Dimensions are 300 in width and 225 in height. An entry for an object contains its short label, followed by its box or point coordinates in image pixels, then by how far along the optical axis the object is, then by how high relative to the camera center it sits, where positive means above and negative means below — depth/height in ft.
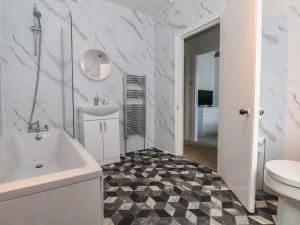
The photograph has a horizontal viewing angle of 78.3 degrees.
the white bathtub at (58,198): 2.84 -1.54
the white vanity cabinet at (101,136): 8.13 -1.36
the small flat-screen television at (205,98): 16.29 +0.77
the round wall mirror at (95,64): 9.00 +2.13
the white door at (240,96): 4.79 +0.31
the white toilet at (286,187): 3.75 -1.71
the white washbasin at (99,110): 8.01 -0.16
